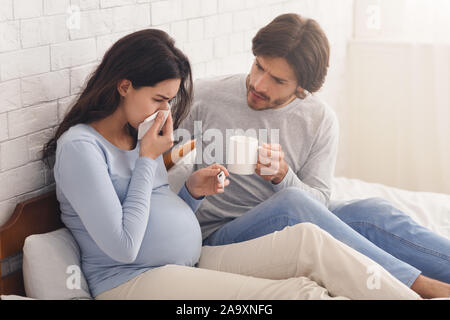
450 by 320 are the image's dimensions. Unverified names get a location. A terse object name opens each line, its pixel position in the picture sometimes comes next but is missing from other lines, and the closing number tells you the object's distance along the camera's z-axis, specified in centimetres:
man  333
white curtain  457
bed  316
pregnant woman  307
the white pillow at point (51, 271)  313
